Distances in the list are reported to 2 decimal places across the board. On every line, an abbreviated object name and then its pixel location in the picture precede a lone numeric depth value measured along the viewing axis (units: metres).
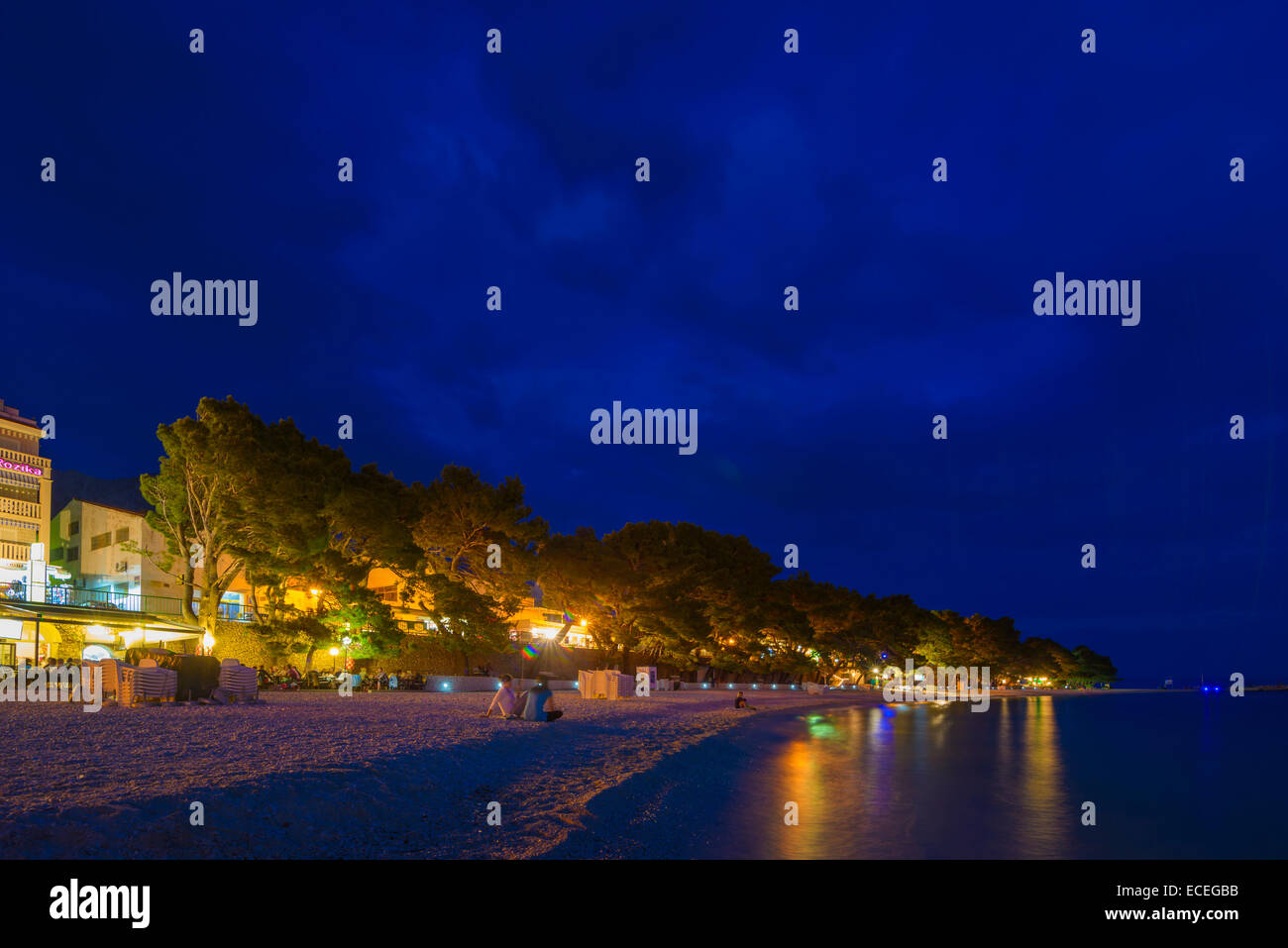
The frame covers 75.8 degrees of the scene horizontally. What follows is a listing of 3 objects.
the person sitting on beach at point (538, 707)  20.11
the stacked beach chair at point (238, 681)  21.12
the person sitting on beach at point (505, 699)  20.38
